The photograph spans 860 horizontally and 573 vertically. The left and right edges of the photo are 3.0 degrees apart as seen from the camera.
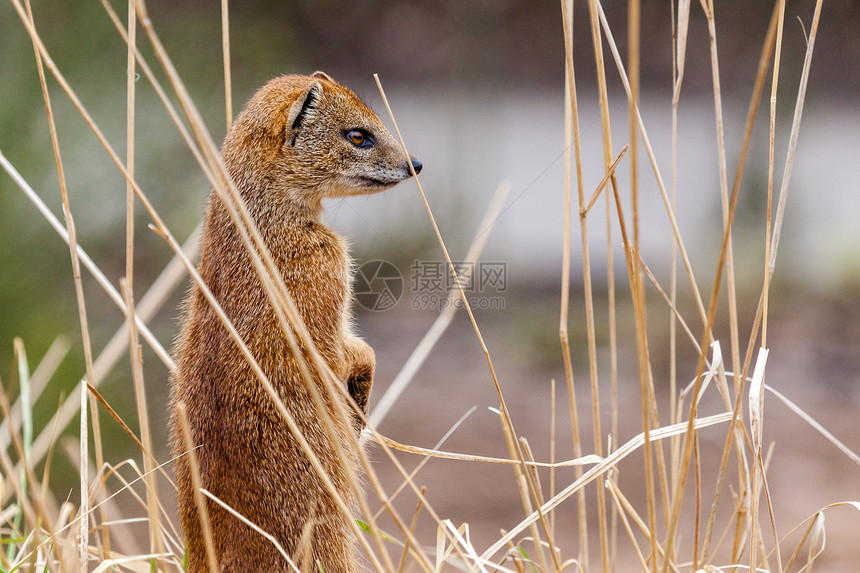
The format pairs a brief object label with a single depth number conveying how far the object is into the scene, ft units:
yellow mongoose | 19.38
